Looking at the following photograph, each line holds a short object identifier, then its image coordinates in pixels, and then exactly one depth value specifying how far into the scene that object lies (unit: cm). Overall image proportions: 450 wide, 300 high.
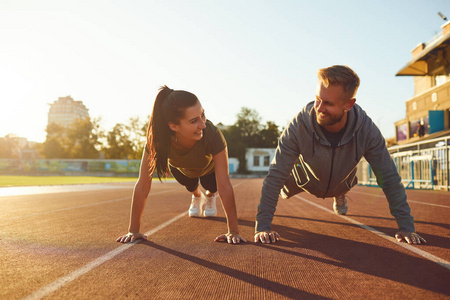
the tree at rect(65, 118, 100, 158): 7519
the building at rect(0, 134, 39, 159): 9528
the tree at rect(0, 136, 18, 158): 9512
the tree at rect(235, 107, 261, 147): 8162
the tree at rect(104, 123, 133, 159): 6906
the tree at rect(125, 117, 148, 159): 6819
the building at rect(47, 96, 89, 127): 18962
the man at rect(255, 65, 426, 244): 320
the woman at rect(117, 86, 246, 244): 353
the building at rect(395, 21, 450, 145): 2464
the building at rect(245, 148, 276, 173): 6506
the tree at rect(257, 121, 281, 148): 8194
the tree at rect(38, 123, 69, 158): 7944
